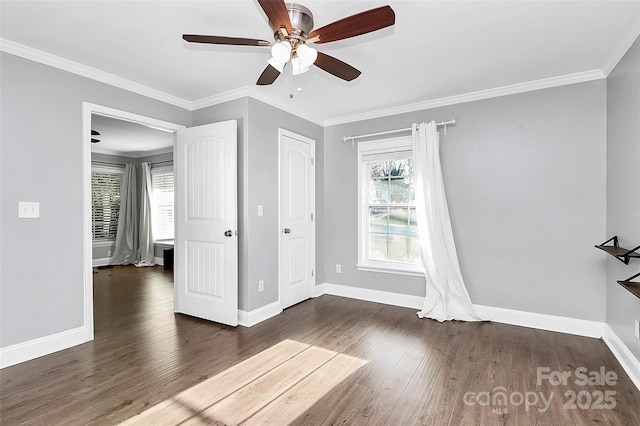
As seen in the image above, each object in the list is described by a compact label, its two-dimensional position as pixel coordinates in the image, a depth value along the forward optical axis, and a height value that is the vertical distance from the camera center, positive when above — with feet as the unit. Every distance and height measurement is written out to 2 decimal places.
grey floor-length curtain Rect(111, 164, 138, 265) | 23.94 -1.12
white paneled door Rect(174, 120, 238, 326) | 11.16 -0.49
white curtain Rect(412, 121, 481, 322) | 11.78 -1.17
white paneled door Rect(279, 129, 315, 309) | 13.01 -0.40
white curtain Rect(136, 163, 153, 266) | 23.80 -0.95
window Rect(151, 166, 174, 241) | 24.09 +0.15
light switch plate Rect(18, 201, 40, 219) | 8.45 -0.01
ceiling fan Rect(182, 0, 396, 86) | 5.33 +3.21
